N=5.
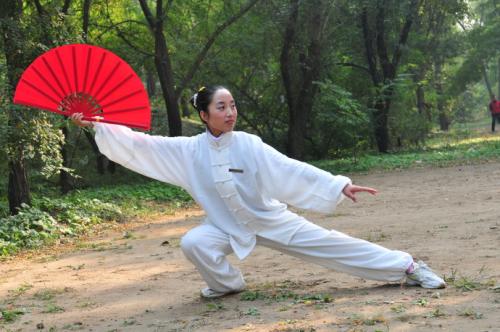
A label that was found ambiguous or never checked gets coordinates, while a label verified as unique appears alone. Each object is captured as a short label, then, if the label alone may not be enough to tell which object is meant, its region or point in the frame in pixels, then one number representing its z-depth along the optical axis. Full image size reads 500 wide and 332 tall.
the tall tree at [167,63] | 16.58
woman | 4.86
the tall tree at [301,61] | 18.52
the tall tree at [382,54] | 20.52
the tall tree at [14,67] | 10.27
